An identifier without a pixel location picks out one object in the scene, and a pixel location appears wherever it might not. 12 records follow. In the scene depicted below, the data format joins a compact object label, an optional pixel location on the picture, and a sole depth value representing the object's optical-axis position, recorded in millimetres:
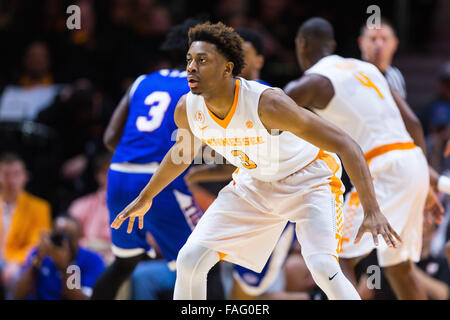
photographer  10664
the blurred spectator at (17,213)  13281
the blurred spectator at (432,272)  11508
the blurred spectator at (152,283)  11195
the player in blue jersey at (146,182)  8992
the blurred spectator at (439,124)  13773
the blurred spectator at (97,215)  12969
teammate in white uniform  8937
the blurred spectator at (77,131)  14320
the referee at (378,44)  10651
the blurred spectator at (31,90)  14859
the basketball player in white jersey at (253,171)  6785
